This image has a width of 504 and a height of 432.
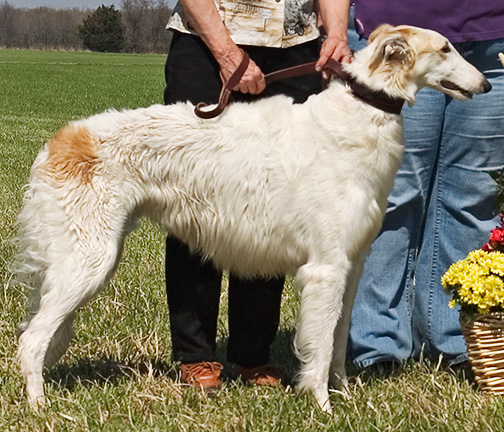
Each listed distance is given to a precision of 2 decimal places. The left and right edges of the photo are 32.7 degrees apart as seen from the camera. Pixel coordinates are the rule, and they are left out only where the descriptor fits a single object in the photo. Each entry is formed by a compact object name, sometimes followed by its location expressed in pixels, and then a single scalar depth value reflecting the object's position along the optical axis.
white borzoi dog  3.84
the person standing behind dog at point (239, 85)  3.97
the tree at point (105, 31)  99.25
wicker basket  4.08
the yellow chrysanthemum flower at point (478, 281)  4.04
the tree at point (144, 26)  100.69
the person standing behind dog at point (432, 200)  4.37
